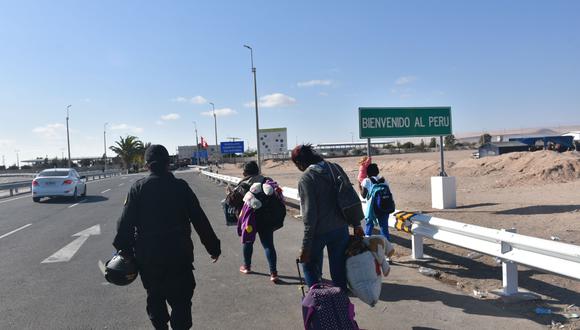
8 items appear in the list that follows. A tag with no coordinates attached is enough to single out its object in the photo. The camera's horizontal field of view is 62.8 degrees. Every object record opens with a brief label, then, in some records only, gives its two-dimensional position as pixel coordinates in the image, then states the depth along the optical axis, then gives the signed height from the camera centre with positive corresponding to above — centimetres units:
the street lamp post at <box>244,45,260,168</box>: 2916 +314
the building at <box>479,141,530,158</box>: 4199 -50
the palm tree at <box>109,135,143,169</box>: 8719 +169
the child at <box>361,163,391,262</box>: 758 -76
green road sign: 1348 +74
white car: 2102 -106
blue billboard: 6731 +106
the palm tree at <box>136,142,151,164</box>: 9008 +59
